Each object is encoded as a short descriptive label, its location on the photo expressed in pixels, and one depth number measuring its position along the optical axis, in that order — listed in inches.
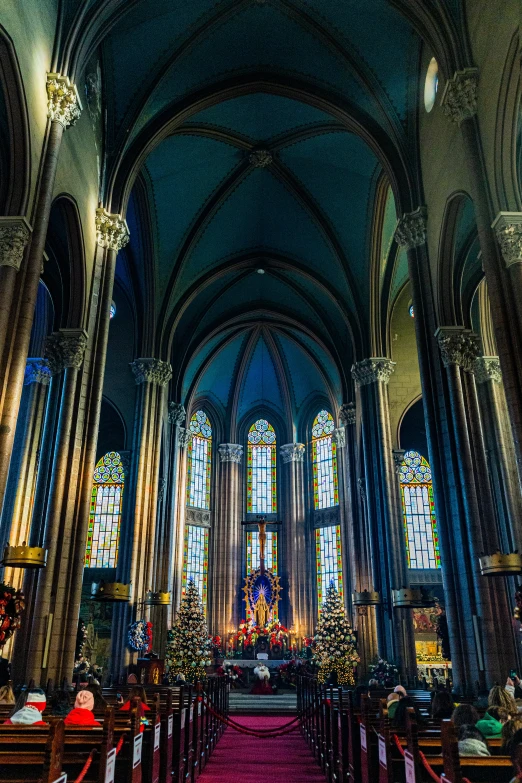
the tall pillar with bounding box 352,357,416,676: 762.2
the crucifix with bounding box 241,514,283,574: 1294.3
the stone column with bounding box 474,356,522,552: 696.4
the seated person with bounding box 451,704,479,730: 225.0
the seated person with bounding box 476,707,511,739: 239.5
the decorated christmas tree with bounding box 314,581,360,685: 844.0
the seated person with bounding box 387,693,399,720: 293.9
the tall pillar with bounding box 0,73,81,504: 397.4
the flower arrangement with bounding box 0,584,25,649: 405.4
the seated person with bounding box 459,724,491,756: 191.3
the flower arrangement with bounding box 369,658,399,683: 705.6
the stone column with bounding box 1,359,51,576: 772.0
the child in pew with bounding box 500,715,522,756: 183.8
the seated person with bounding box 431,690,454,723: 282.0
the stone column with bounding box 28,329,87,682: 470.0
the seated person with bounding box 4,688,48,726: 218.2
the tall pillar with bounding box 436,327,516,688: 470.0
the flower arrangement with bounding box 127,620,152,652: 753.6
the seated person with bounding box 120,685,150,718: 278.7
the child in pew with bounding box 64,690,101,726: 239.5
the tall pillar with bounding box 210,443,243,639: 1278.3
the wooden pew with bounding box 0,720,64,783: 148.9
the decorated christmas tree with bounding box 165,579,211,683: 906.1
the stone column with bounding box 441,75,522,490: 406.0
